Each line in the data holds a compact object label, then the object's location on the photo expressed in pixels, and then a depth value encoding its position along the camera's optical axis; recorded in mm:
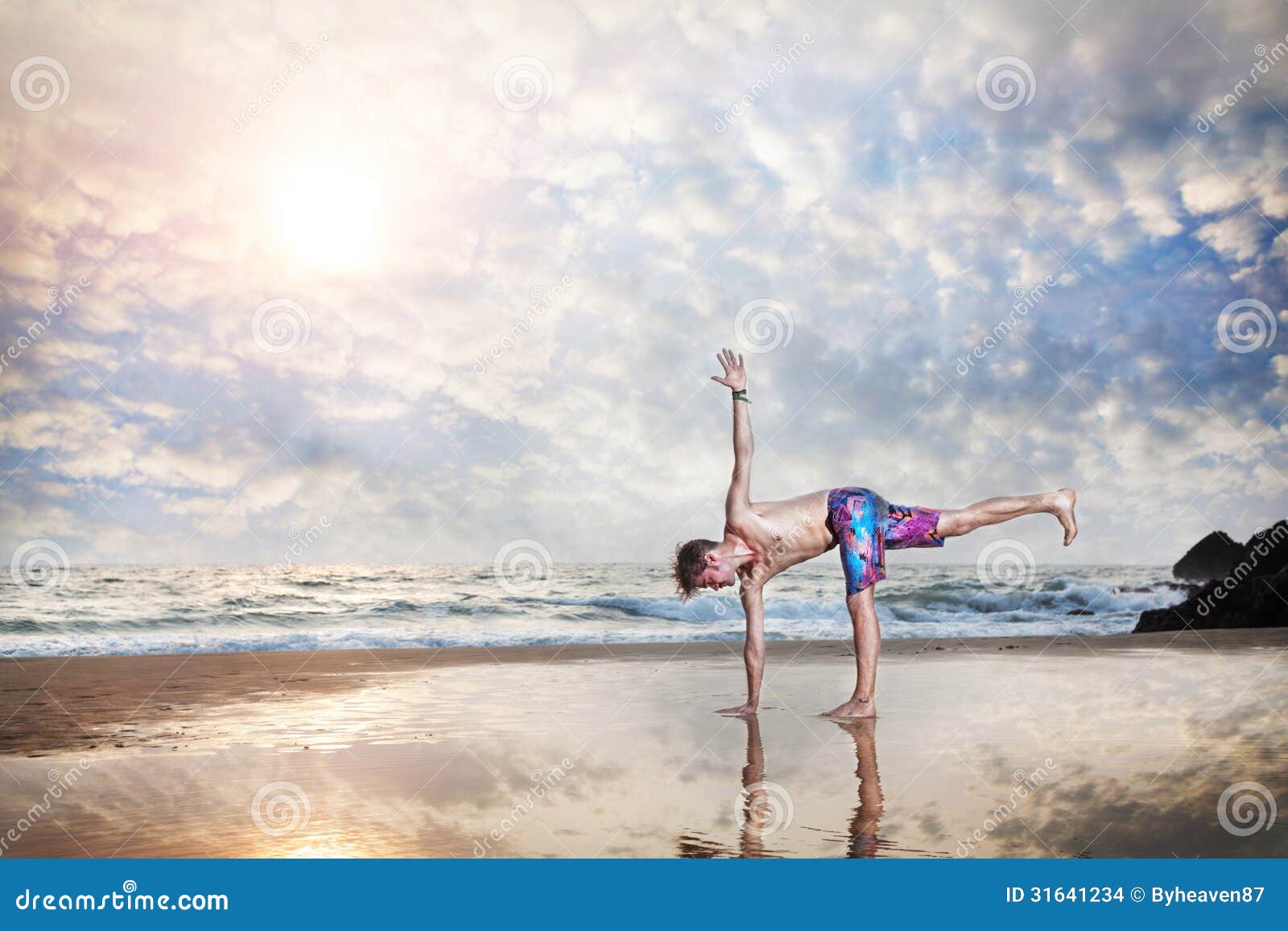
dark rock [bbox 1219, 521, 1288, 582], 15508
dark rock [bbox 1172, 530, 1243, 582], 20656
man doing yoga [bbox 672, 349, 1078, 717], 6355
